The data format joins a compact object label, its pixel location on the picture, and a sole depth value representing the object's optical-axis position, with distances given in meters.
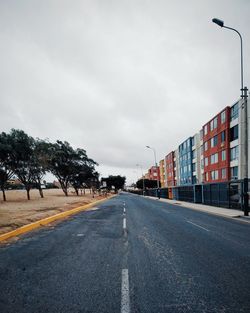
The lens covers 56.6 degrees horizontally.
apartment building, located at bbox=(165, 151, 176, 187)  80.31
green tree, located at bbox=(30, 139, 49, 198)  38.88
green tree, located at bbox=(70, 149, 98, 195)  54.22
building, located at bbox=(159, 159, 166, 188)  97.25
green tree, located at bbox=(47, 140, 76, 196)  48.41
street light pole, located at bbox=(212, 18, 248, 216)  14.59
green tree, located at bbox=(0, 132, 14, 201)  31.20
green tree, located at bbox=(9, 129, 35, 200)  33.00
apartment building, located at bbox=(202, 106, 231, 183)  39.41
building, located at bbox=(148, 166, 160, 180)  142.20
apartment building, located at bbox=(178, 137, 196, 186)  60.79
